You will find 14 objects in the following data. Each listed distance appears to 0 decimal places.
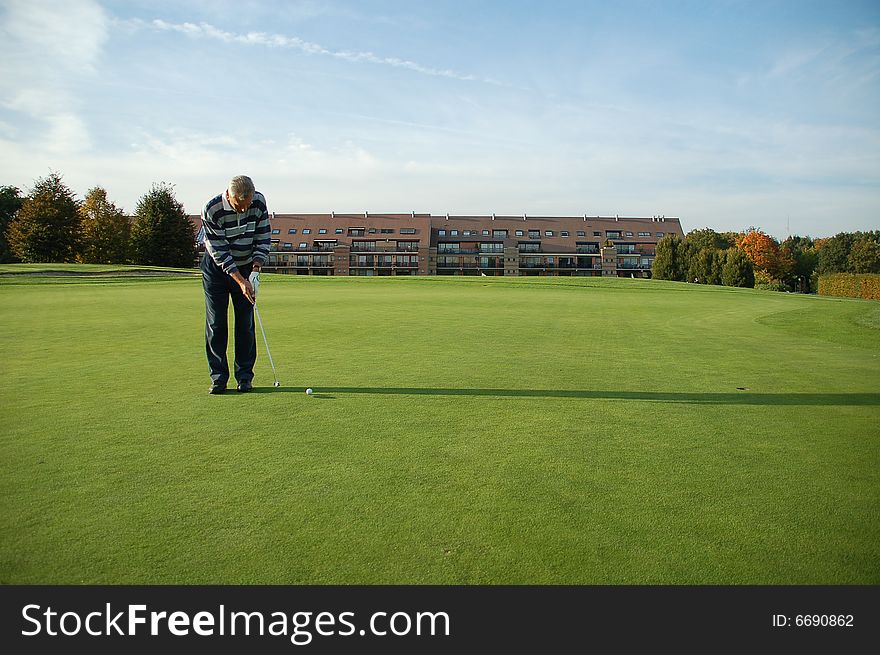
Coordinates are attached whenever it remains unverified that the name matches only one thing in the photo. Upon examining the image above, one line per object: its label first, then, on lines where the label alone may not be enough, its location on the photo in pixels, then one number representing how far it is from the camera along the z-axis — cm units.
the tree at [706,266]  6375
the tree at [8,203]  7012
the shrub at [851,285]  4009
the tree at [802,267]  9831
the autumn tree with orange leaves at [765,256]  9319
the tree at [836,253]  9575
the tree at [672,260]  6881
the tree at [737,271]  6091
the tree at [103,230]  6050
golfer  633
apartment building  10662
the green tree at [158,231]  6116
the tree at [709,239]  9894
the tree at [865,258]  8625
